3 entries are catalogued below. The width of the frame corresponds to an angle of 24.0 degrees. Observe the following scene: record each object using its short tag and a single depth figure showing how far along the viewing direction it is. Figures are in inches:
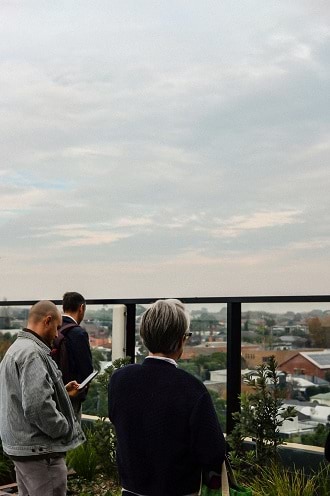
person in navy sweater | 132.4
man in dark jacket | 263.1
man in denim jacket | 191.3
